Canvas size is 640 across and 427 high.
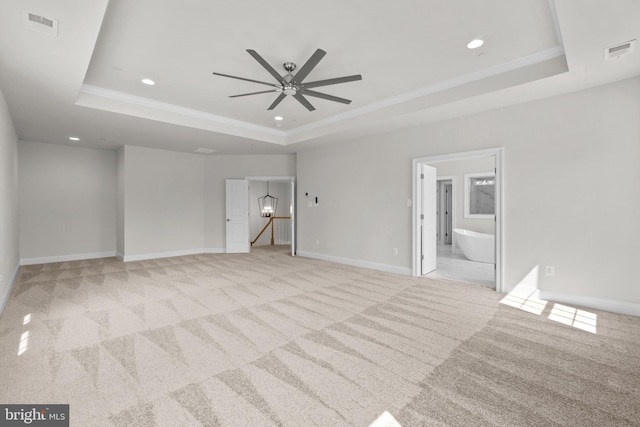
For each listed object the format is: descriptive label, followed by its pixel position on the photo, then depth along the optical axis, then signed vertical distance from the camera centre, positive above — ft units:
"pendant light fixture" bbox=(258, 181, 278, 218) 38.40 +0.43
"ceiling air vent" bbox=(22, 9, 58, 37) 7.26 +4.88
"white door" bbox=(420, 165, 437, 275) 17.60 -0.75
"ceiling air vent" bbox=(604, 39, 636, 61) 8.69 +4.97
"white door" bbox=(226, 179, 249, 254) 26.55 -0.63
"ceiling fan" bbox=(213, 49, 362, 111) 8.94 +4.64
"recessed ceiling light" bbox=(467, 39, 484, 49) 9.91 +5.78
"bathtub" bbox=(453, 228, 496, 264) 22.06 -3.05
